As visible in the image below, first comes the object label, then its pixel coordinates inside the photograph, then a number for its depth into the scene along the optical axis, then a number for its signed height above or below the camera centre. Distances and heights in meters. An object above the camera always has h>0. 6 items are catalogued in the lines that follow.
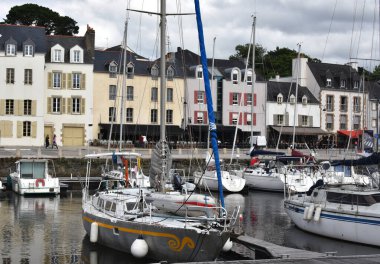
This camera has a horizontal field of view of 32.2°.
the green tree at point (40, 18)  95.44 +16.40
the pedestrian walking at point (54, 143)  63.07 -1.25
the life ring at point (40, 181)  44.78 -3.50
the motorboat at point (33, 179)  44.56 -3.41
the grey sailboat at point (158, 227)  20.11 -3.08
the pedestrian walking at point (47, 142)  66.69 -1.19
